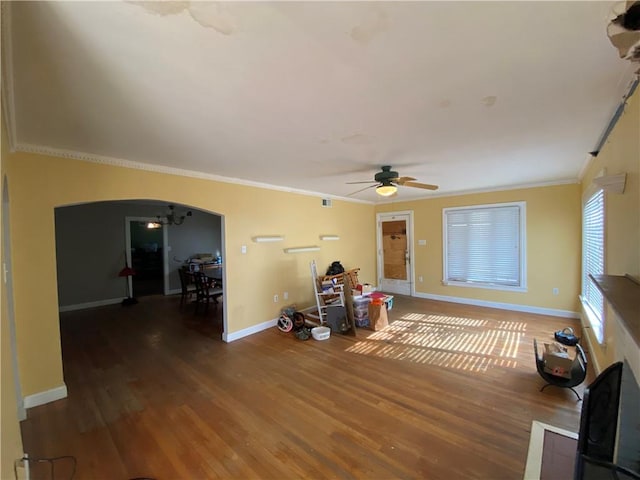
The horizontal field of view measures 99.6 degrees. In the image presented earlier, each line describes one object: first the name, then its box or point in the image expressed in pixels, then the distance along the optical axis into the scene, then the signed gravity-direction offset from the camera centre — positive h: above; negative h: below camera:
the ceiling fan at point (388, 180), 3.40 +0.66
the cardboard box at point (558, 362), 2.57 -1.31
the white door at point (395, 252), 6.62 -0.52
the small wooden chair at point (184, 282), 6.27 -1.08
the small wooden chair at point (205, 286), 5.58 -1.06
